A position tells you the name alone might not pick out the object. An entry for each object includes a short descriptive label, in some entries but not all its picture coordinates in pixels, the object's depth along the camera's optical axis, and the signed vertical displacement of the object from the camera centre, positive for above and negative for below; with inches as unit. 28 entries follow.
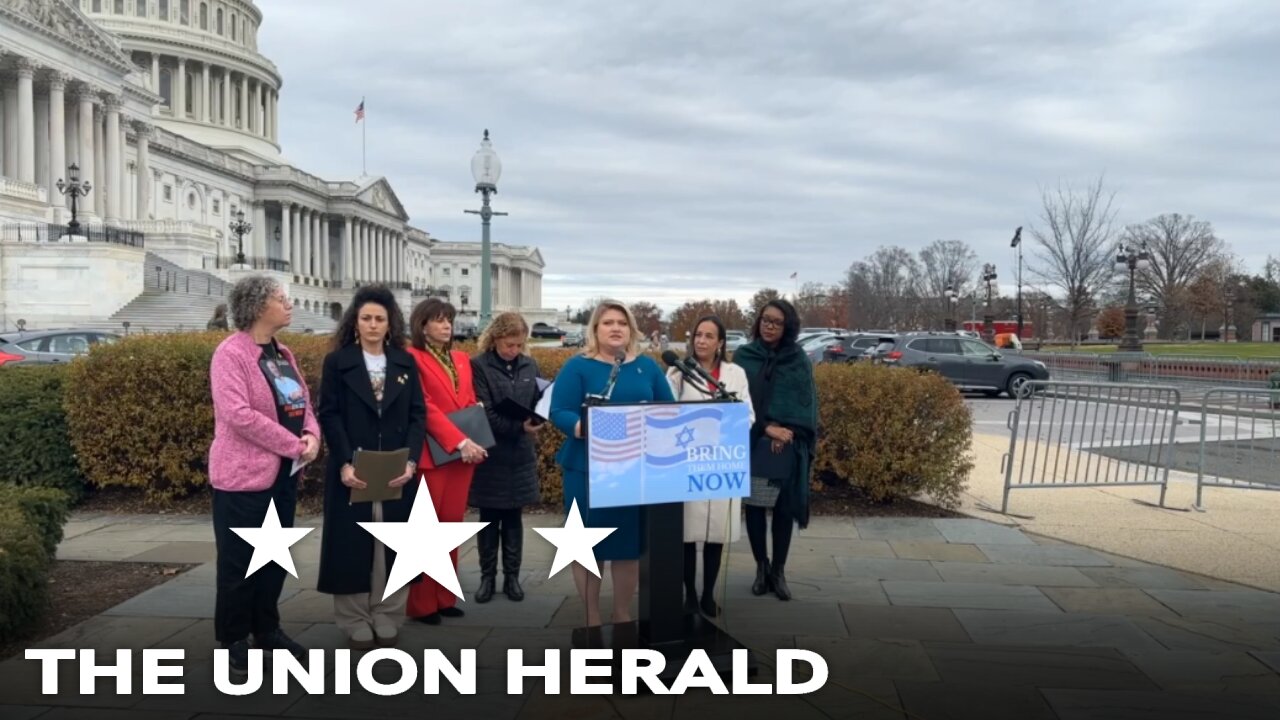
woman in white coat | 233.8 -49.8
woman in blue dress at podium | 204.5 -21.1
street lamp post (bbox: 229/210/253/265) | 2450.5 +147.3
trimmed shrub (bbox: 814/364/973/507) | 360.2 -46.9
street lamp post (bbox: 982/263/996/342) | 2084.2 -26.7
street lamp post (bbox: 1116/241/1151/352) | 1476.4 +1.5
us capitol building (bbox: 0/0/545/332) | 1713.8 +318.2
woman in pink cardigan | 197.3 -32.5
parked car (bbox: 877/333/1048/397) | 999.6 -57.9
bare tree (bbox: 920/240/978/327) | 3577.8 +143.7
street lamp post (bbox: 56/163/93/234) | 1766.7 +186.6
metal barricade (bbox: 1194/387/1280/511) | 398.3 -72.3
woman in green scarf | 249.6 -31.7
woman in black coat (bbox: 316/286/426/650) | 214.2 -31.6
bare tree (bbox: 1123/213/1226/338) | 3206.2 +183.6
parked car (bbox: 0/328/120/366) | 830.5 -53.8
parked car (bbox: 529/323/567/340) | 3024.1 -115.9
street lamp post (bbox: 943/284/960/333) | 2192.4 -17.7
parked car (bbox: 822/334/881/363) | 1162.3 -55.1
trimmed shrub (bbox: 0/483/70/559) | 234.1 -54.6
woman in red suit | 232.1 -28.9
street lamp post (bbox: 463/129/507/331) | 659.4 +78.7
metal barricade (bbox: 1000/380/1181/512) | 385.4 -44.1
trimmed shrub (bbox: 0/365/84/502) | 366.3 -56.7
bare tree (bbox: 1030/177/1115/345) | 1744.6 +88.8
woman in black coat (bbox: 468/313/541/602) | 254.8 -42.5
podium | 184.1 -34.8
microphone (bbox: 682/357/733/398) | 206.8 -16.6
